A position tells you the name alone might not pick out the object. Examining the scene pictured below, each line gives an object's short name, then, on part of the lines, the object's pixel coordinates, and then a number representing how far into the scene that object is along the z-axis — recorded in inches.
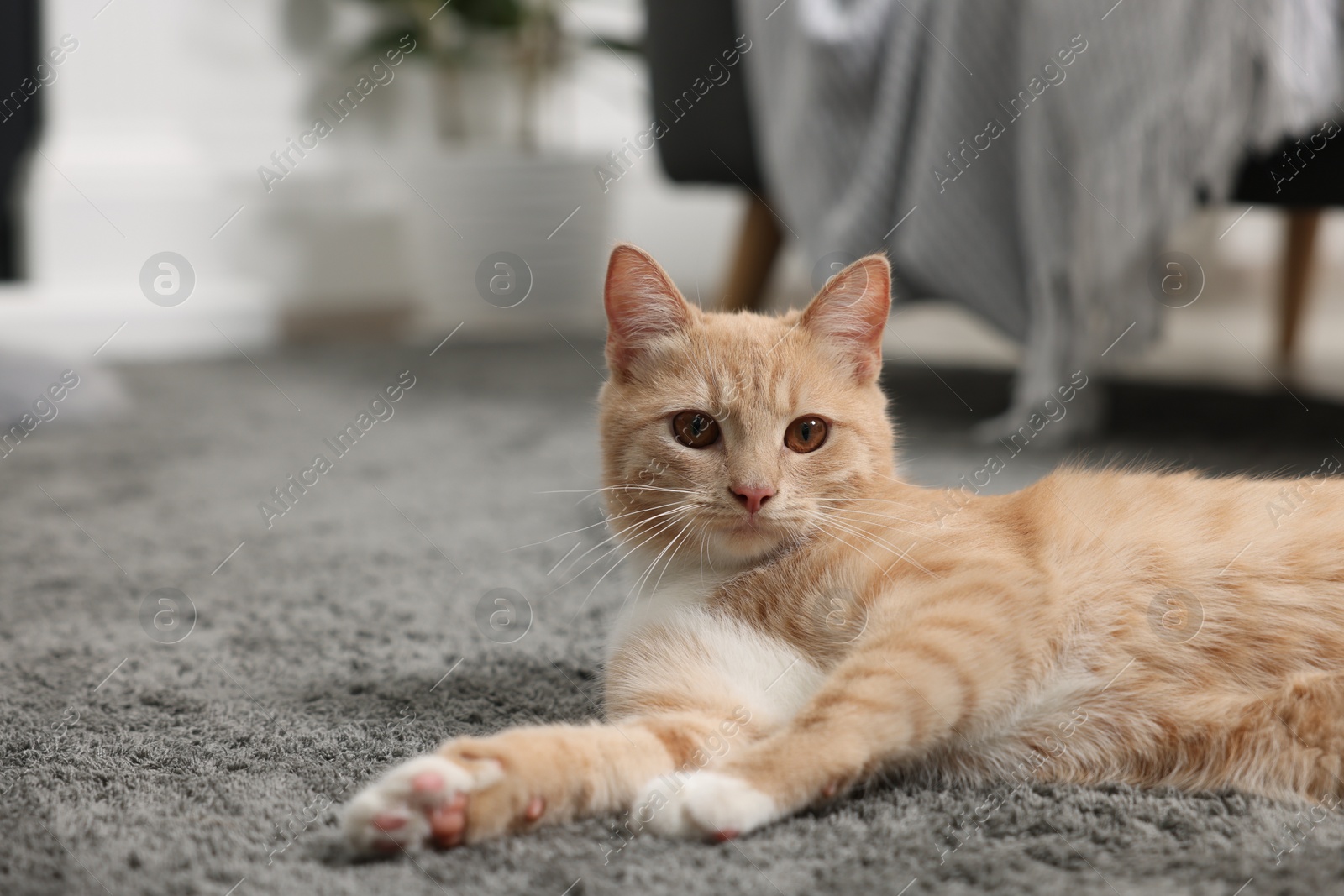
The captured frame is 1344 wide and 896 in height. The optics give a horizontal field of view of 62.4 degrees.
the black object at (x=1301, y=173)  88.1
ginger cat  36.5
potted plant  168.4
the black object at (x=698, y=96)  121.6
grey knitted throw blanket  83.5
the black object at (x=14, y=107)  147.9
